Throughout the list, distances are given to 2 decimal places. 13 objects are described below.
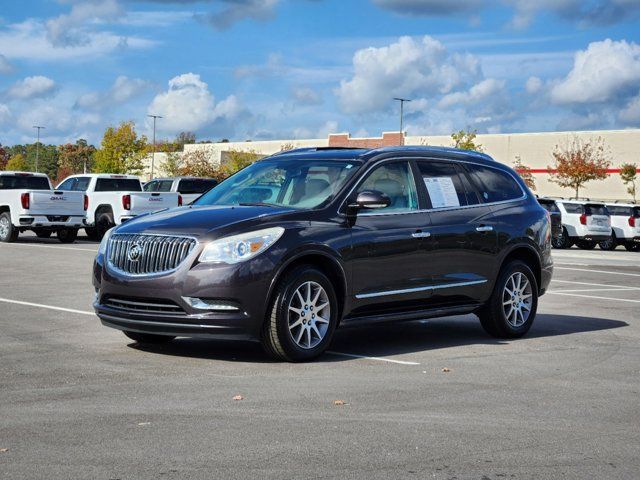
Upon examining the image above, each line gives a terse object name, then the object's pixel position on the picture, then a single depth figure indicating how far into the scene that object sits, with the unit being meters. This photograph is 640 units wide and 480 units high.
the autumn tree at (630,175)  65.46
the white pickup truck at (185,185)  33.19
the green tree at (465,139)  72.48
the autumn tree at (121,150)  95.25
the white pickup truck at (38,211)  28.02
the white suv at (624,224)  38.84
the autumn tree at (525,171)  69.76
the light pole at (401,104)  83.35
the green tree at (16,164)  134.12
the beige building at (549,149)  69.12
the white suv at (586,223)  37.72
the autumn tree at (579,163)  66.12
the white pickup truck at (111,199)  29.58
